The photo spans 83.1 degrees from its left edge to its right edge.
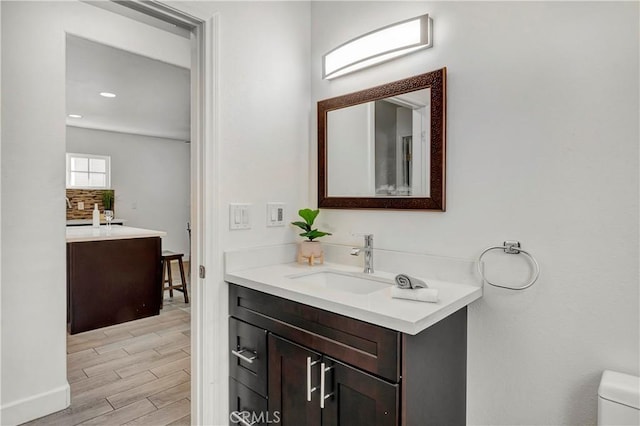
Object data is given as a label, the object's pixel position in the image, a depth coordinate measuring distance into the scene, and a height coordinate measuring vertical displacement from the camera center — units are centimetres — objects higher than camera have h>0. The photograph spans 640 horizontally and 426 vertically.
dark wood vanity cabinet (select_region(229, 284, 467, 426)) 106 -55
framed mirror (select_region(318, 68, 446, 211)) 150 +29
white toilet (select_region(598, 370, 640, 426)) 96 -53
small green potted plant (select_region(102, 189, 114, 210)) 629 +15
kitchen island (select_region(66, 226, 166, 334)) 328 -67
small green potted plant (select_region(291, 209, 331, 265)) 181 -17
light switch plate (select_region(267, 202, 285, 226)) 183 -3
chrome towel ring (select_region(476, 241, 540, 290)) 125 -18
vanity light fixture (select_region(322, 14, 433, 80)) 151 +73
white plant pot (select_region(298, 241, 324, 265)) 181 -22
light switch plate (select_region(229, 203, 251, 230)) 166 -4
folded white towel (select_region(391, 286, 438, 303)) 117 -28
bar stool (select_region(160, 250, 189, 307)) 407 -79
